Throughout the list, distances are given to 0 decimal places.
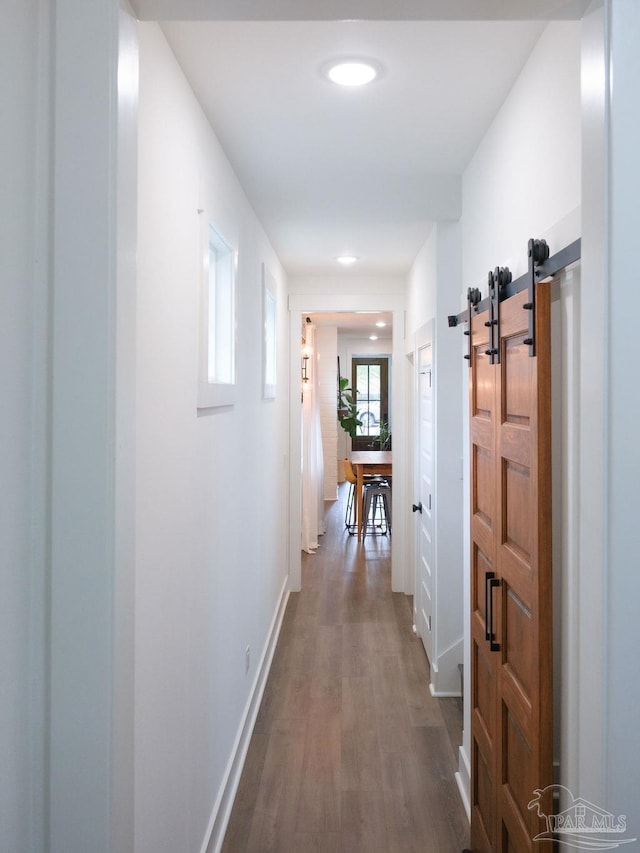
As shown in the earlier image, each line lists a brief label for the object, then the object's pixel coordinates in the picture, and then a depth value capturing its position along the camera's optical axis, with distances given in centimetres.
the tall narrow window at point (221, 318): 237
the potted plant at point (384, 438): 1059
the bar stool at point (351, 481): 760
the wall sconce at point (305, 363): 657
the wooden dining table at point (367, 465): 704
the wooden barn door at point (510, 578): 145
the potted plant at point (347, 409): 991
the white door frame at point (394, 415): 521
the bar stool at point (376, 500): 766
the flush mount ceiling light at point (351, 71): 177
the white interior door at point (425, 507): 392
